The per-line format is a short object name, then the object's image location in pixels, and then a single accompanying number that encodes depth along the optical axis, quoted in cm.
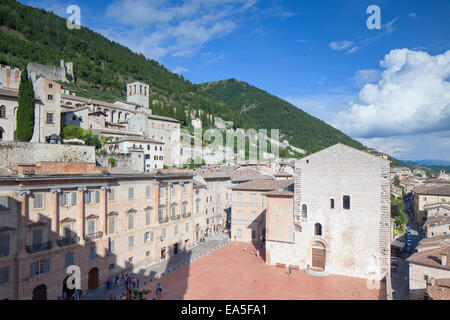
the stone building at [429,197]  6709
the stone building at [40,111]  3919
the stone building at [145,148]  5456
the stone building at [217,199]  4934
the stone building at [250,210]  4444
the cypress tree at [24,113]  3856
